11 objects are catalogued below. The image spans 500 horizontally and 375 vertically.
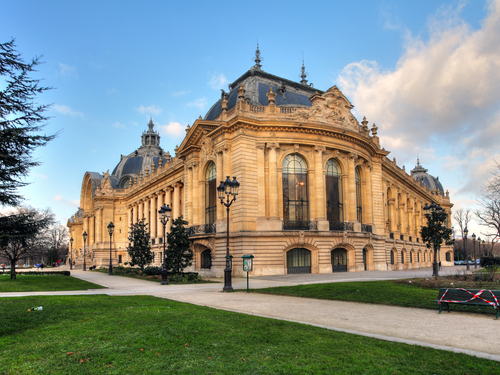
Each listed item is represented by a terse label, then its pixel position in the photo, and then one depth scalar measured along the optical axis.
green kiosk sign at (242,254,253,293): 22.75
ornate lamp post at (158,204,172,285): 27.67
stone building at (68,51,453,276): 36.25
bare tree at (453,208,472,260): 84.82
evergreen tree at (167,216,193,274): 33.69
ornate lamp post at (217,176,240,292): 21.67
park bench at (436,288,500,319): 11.96
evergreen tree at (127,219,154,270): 42.25
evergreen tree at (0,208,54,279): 20.91
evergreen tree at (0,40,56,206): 11.51
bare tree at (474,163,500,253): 40.80
